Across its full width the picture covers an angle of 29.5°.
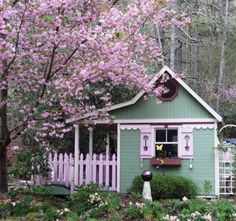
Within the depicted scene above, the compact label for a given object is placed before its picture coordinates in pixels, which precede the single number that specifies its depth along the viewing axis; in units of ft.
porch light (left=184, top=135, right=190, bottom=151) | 34.09
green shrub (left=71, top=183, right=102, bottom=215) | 26.07
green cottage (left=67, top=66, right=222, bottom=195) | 33.96
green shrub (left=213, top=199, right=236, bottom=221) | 21.70
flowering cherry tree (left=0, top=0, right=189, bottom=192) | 24.17
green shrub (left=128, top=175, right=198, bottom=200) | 32.35
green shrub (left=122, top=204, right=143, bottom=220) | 22.91
